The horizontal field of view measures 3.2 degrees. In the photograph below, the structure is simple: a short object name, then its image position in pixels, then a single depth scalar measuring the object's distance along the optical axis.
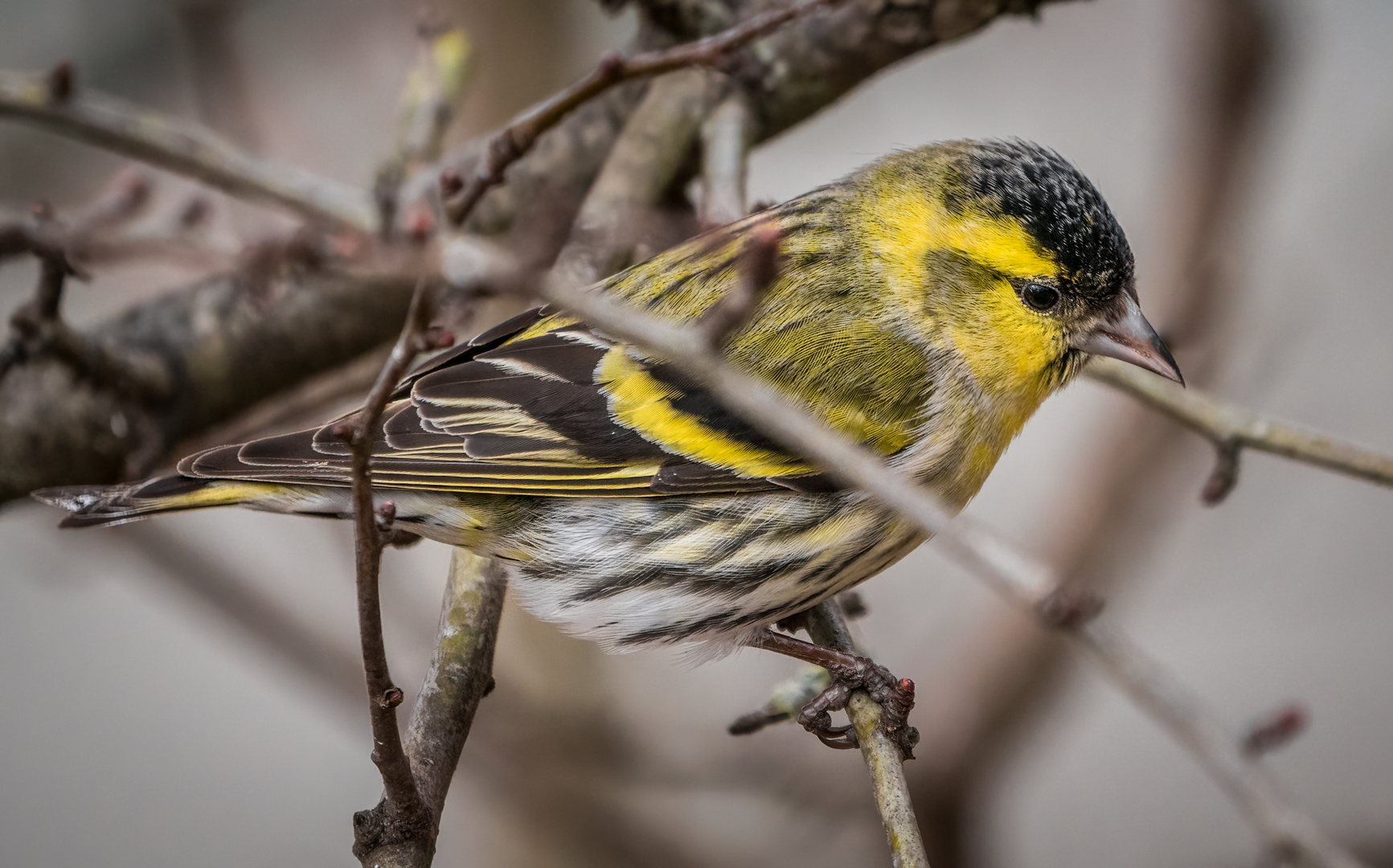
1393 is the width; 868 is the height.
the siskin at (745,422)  2.16
